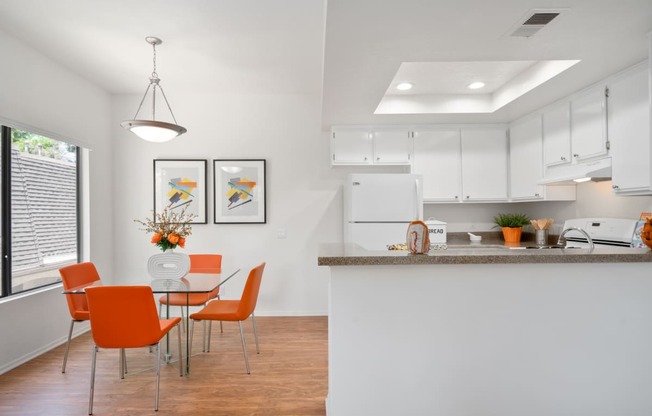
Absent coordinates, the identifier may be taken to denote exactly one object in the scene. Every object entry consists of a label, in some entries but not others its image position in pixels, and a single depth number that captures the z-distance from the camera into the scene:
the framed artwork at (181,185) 4.30
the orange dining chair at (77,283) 2.80
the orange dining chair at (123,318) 2.16
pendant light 2.66
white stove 2.75
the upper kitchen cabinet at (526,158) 3.54
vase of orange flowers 2.85
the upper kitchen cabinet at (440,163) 4.04
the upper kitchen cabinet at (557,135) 3.14
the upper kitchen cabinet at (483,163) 4.03
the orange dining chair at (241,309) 2.77
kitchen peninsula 1.72
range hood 2.72
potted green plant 4.08
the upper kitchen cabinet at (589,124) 2.75
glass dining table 2.47
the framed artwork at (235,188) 4.33
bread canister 3.86
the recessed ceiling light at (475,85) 3.40
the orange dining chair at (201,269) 3.29
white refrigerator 3.71
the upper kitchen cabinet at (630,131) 2.38
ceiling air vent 1.87
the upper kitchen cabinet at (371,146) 4.05
